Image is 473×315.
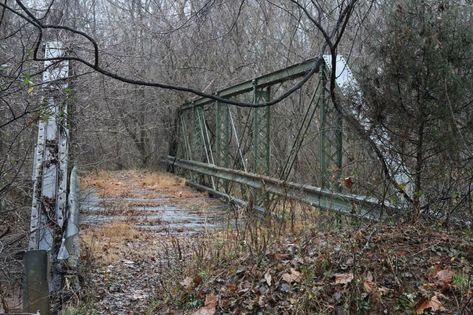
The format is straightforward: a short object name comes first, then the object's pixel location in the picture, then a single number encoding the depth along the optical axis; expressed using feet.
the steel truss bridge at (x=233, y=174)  19.79
